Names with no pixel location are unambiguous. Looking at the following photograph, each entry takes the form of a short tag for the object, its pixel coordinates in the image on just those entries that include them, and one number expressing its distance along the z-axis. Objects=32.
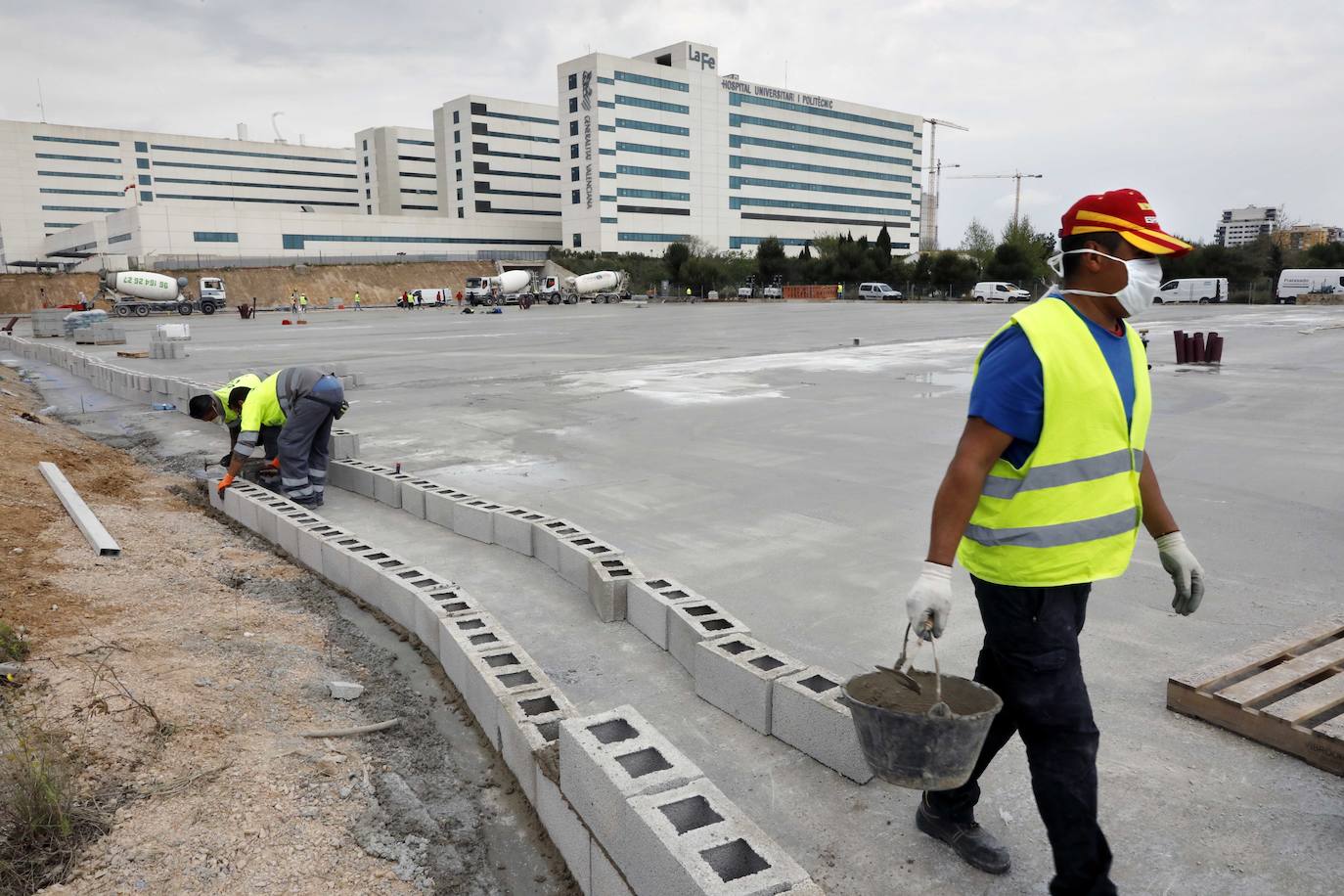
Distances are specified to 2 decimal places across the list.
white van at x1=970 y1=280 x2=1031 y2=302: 57.28
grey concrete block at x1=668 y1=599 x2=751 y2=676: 4.11
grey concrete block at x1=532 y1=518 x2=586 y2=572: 5.66
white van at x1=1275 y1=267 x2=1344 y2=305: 48.97
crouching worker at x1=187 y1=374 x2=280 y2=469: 7.41
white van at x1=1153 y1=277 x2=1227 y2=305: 50.84
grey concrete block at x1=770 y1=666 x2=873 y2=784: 3.24
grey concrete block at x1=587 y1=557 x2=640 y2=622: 4.79
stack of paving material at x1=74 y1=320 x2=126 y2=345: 27.94
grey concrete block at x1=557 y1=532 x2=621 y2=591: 5.22
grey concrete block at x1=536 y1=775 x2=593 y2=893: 2.84
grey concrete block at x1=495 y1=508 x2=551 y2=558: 5.99
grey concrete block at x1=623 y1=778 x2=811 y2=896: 2.23
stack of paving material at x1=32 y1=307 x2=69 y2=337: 31.78
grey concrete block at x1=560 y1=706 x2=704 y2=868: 2.61
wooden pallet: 3.29
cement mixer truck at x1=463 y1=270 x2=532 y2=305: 57.34
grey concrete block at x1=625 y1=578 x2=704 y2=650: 4.48
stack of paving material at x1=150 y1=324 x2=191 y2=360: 21.19
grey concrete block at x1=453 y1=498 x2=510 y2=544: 6.29
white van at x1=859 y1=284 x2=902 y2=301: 63.66
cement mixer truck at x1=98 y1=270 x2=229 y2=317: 49.53
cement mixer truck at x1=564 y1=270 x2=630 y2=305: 64.12
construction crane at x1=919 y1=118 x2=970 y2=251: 160.62
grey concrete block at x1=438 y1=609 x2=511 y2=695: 4.09
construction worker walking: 2.37
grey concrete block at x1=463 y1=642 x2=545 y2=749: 3.66
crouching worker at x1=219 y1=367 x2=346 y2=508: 7.32
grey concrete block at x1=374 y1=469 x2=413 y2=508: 7.40
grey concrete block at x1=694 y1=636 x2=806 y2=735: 3.62
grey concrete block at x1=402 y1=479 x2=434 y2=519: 7.05
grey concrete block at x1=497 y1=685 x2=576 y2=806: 3.14
